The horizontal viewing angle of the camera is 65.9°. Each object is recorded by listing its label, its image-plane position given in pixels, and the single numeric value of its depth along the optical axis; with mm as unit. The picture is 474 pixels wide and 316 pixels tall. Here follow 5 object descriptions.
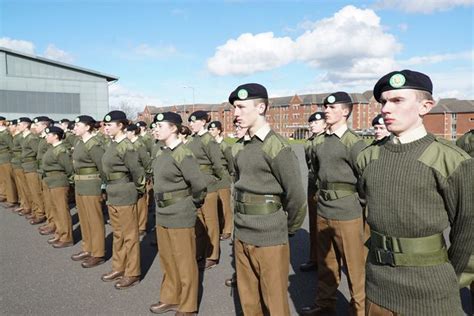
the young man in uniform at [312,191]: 5836
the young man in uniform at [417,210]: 2072
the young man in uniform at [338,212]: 4020
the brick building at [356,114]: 76438
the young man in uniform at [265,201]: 3209
